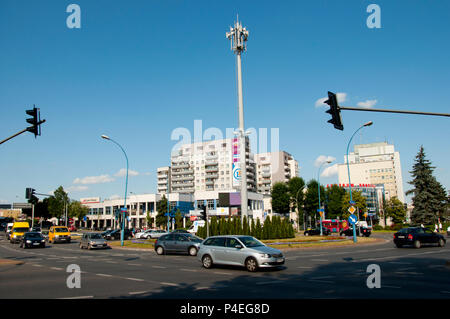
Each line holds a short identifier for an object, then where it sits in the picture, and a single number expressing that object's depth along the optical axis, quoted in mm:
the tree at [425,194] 52531
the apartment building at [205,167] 127738
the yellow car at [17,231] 43250
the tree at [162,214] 79750
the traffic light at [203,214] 26016
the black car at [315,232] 54344
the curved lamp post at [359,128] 30138
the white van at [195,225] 54594
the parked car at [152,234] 48812
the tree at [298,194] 83312
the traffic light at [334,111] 12758
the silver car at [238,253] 14000
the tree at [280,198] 85438
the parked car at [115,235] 48456
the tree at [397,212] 83250
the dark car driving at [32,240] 34031
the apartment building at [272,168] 135125
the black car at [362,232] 45238
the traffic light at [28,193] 34344
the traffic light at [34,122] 15461
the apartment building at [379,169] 135000
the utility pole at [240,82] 39781
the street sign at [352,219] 29614
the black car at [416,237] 25384
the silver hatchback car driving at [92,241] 31906
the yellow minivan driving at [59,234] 42444
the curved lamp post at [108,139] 35428
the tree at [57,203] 99688
